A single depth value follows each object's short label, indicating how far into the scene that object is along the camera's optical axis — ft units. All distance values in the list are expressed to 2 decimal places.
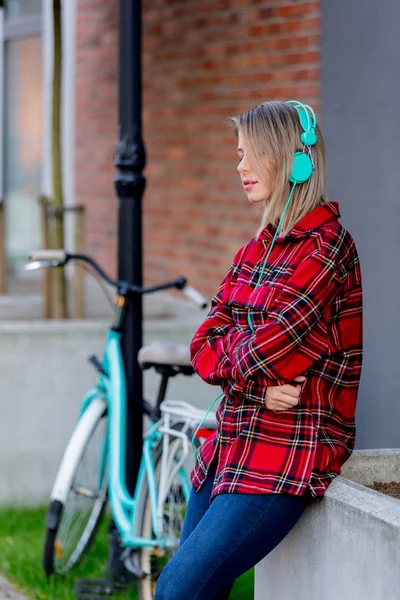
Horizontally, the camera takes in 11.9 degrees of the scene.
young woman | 16.10
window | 59.84
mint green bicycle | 24.46
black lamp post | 27.54
